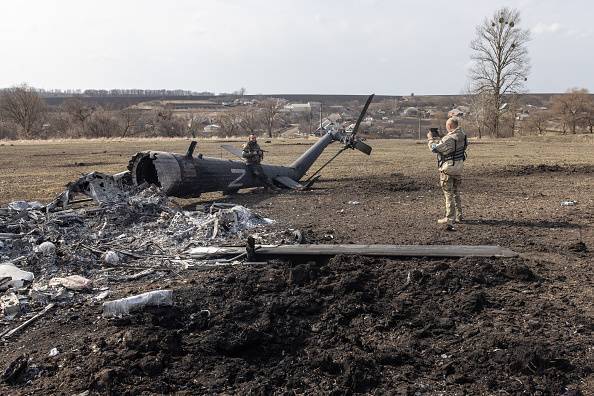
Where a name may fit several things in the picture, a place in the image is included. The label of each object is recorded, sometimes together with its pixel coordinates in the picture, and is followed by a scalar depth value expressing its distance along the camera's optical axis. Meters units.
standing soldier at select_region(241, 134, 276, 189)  14.59
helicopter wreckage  10.95
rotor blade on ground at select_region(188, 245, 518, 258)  7.35
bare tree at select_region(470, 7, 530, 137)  54.53
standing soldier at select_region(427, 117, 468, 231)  9.52
